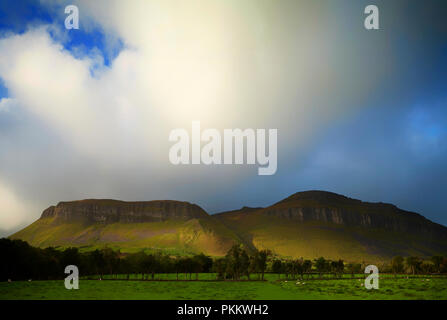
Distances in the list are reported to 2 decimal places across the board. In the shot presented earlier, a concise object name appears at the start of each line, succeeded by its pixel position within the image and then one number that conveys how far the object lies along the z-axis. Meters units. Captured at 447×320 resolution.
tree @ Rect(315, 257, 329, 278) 195.90
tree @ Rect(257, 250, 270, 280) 162.62
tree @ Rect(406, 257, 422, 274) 197.14
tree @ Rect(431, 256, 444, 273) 197.55
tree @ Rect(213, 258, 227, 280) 148.14
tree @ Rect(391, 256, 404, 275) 194.50
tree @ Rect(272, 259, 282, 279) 191.38
